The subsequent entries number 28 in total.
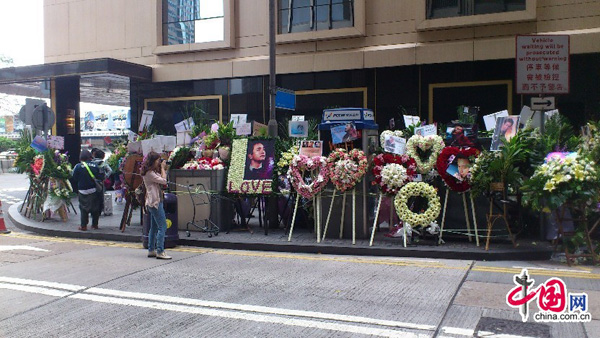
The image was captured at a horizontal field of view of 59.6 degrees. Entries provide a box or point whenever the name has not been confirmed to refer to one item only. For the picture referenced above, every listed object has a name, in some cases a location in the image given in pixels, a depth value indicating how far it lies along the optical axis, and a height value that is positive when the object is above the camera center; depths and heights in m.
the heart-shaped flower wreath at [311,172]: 10.02 -0.44
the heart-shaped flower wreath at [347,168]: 9.70 -0.32
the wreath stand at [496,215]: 8.70 -1.10
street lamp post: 12.46 +1.92
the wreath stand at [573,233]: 7.98 -1.26
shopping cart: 11.20 -1.18
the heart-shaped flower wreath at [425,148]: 9.69 +0.05
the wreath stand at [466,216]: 9.32 -1.18
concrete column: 20.34 +1.80
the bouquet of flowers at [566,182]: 7.68 -0.47
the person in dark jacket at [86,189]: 11.84 -0.87
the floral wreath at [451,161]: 9.27 -0.20
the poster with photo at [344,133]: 10.12 +0.34
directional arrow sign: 9.07 +0.83
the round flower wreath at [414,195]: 9.19 -0.94
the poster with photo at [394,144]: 9.70 +0.13
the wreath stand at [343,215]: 9.83 -1.25
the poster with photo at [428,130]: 9.97 +0.40
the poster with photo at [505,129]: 9.27 +0.39
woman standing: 8.91 -0.87
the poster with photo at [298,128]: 11.37 +0.49
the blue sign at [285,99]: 12.70 +1.30
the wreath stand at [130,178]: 11.69 -0.61
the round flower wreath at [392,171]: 9.46 -0.37
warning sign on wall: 9.30 +1.52
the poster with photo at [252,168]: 10.85 -0.36
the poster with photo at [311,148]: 10.26 +0.05
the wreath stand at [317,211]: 10.05 -1.19
